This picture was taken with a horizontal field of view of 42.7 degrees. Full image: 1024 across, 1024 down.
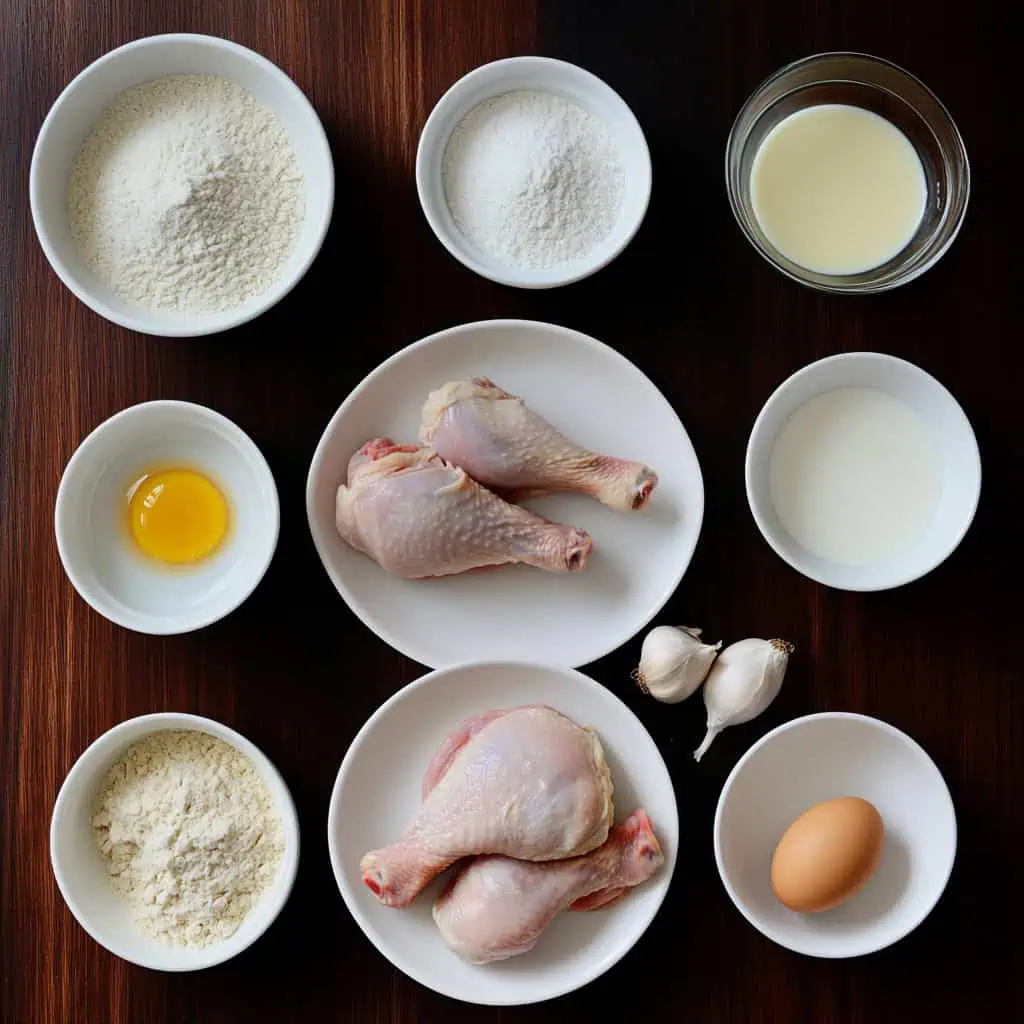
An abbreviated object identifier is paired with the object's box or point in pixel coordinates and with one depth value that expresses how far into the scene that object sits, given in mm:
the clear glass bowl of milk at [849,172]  587
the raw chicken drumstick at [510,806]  553
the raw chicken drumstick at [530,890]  557
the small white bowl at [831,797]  573
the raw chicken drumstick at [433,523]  561
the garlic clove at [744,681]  575
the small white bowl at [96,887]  566
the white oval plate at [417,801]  572
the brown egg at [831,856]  554
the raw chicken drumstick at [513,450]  569
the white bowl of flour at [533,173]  573
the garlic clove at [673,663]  575
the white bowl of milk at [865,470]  583
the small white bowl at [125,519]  569
